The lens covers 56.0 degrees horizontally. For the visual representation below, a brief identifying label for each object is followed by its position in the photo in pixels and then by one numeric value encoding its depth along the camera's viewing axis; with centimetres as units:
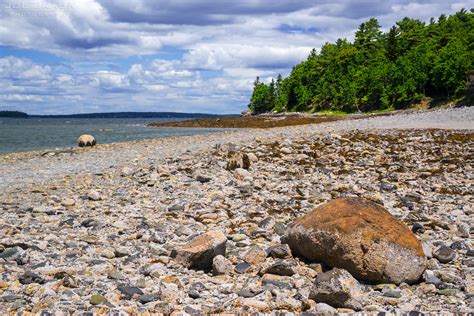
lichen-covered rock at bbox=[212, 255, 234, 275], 671
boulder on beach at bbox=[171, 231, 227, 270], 692
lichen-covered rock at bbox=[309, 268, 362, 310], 569
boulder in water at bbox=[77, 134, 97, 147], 3647
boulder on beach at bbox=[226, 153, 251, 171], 1605
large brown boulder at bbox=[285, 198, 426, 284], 645
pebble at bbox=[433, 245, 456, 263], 717
